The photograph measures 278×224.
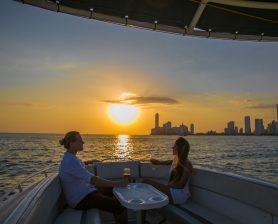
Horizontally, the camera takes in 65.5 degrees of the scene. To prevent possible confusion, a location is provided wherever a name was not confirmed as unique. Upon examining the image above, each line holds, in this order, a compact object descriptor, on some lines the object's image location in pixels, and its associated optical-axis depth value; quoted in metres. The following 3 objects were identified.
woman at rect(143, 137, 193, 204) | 3.03
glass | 2.74
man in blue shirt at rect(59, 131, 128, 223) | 2.65
